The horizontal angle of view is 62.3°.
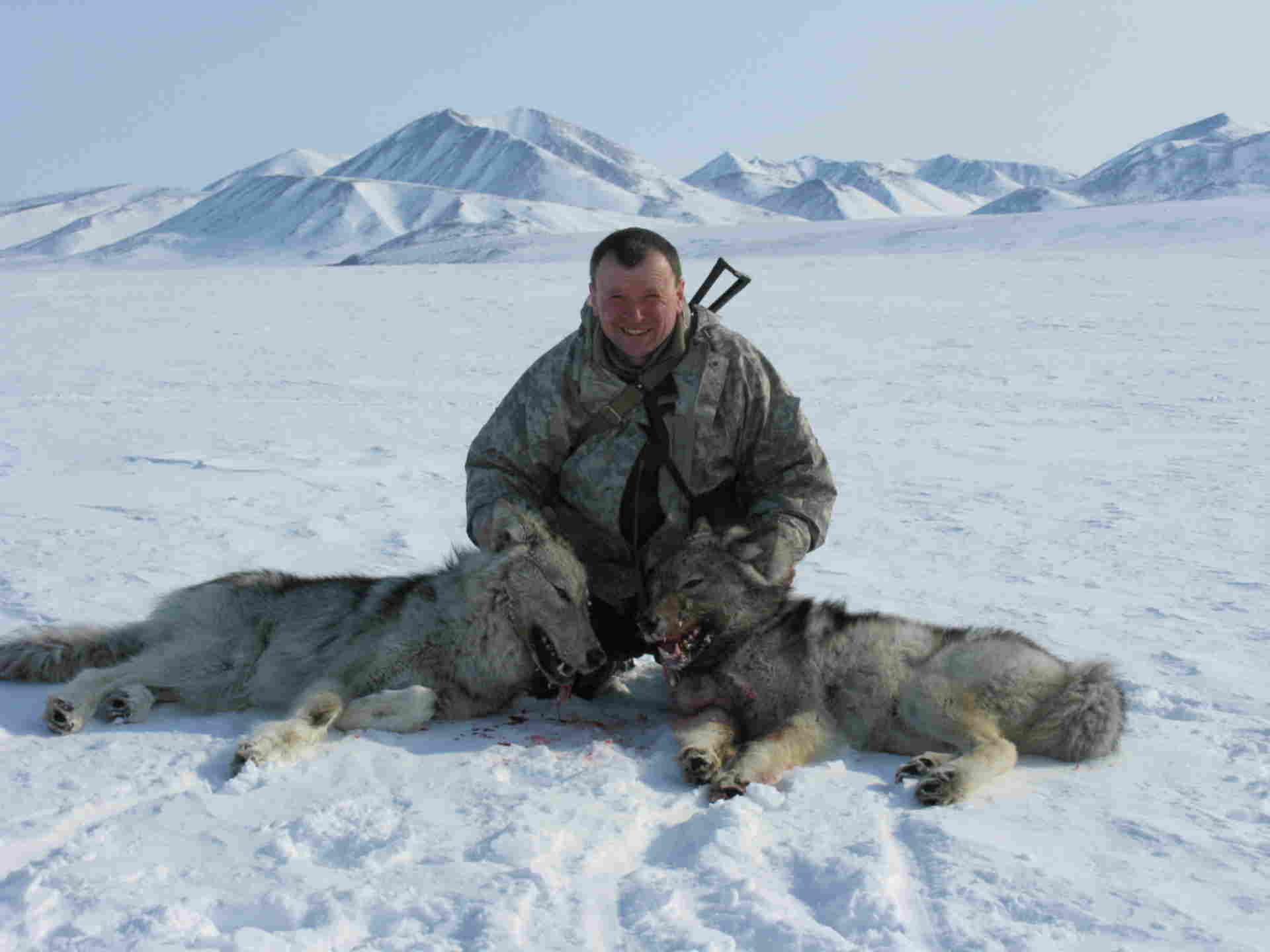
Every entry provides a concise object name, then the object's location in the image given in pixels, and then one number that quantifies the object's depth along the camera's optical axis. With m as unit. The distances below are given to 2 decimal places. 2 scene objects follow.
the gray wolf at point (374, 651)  3.69
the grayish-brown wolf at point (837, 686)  3.41
